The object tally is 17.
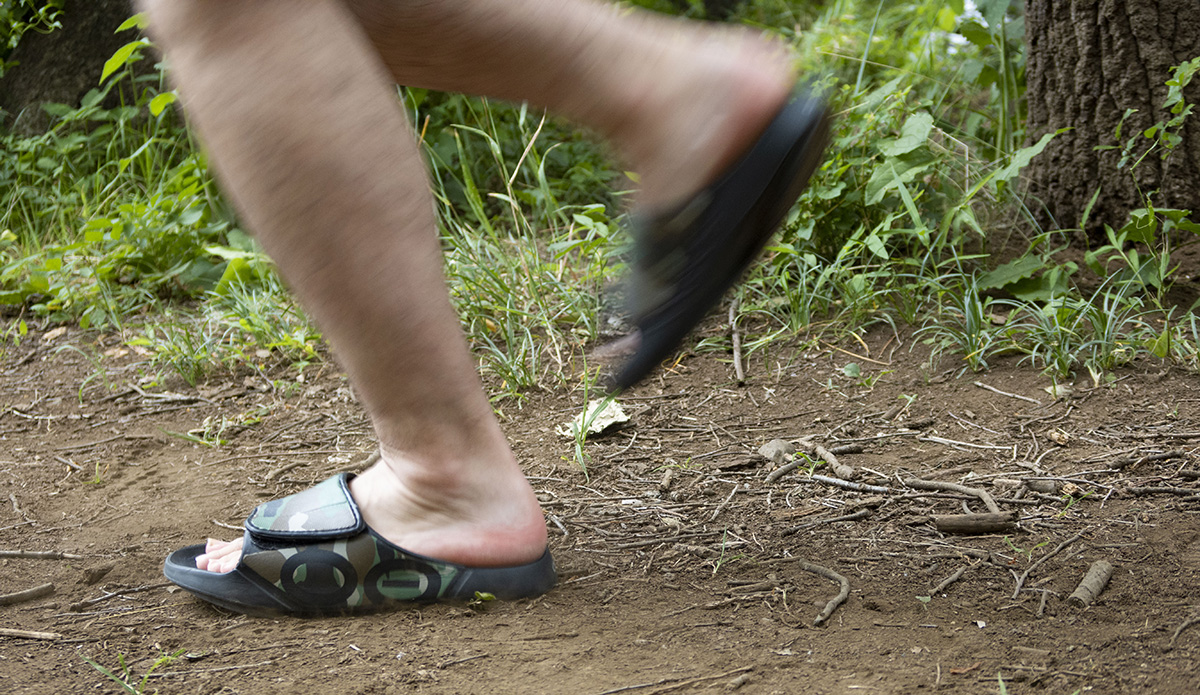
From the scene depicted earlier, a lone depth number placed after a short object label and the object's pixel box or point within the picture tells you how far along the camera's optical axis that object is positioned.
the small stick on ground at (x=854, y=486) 2.10
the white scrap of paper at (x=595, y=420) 2.27
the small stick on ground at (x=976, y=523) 2.00
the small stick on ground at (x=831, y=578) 1.88
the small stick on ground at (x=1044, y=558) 1.90
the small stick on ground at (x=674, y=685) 1.80
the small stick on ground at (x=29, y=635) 1.92
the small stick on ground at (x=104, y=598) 1.98
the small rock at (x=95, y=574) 2.03
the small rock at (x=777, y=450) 2.19
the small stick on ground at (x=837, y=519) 2.04
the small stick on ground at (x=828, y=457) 2.14
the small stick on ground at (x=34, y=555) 2.08
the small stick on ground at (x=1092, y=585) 1.87
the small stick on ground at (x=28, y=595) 1.99
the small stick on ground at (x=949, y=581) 1.91
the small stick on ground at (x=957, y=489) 2.04
